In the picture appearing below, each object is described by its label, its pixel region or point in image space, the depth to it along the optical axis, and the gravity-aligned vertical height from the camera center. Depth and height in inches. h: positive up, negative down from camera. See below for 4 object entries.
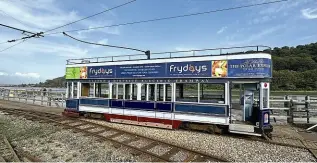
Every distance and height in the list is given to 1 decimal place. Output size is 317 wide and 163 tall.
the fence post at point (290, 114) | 366.6 -55.3
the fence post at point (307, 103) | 359.8 -32.0
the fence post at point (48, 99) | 650.0 -52.4
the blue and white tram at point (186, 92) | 281.3 -9.7
